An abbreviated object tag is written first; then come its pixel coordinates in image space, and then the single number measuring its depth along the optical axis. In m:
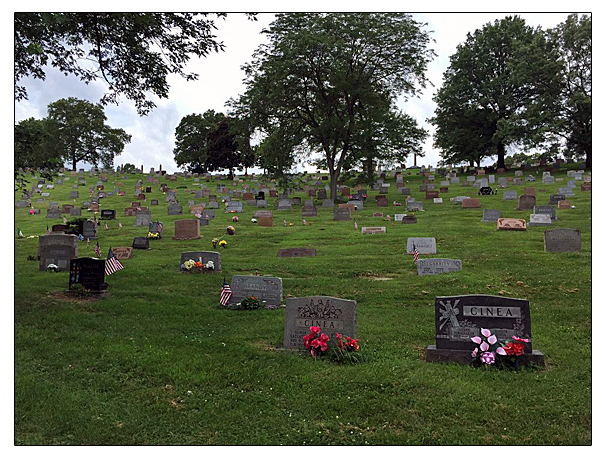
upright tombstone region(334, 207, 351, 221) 28.72
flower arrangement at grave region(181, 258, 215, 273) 15.74
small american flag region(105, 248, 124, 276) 15.22
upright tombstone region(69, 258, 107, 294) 12.23
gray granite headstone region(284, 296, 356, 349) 8.84
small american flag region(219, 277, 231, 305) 12.07
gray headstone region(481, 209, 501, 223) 24.83
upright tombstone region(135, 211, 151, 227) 28.05
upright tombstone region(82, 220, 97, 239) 23.42
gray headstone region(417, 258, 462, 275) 14.62
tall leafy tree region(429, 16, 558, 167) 50.59
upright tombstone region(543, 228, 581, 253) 16.52
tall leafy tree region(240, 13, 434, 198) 33.84
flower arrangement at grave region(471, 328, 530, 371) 7.69
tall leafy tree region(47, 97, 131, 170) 43.72
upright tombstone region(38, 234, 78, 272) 16.00
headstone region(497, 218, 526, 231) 21.45
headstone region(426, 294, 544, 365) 8.02
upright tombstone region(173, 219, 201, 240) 23.13
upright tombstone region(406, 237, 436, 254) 17.59
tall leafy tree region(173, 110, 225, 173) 75.75
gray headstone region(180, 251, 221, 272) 16.06
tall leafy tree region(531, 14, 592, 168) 42.56
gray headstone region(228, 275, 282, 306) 12.01
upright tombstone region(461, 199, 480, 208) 31.00
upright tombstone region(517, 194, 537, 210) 28.69
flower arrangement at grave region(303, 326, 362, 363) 8.16
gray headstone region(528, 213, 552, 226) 22.16
